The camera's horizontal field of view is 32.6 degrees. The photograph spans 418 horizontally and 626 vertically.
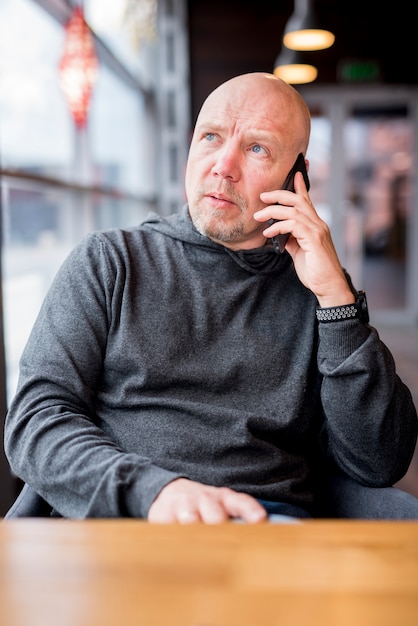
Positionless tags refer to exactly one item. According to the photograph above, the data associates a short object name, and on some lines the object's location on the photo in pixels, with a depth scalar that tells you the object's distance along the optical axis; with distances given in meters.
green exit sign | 8.12
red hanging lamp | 3.16
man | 1.37
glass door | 8.50
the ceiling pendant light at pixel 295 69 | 6.32
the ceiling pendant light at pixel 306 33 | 5.45
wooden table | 0.63
